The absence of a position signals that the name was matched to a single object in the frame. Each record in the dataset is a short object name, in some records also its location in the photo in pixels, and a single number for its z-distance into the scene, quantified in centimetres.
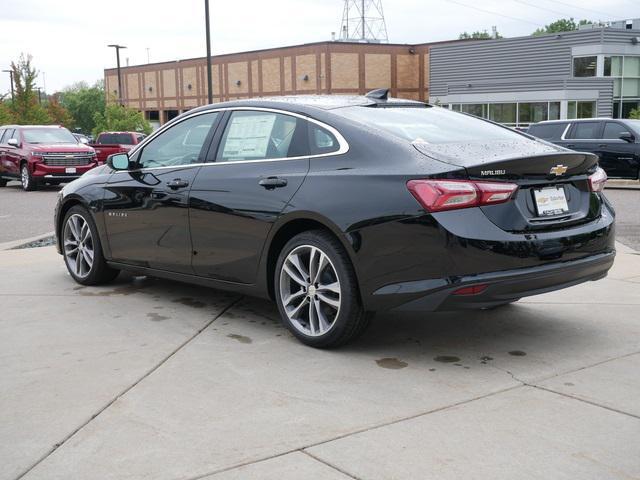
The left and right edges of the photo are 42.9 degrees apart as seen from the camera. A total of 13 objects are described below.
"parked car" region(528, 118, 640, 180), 1848
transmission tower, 8575
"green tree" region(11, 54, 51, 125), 4188
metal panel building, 4597
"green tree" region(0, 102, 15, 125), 4103
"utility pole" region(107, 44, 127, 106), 5638
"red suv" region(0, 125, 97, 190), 2227
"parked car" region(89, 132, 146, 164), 3088
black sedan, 454
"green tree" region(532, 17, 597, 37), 11681
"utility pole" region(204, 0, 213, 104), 2831
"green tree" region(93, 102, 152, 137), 4500
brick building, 6994
